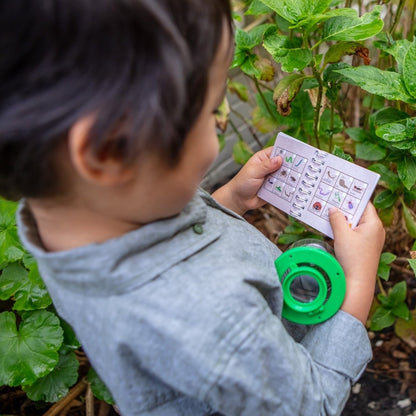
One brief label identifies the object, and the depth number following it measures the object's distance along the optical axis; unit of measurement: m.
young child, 0.42
